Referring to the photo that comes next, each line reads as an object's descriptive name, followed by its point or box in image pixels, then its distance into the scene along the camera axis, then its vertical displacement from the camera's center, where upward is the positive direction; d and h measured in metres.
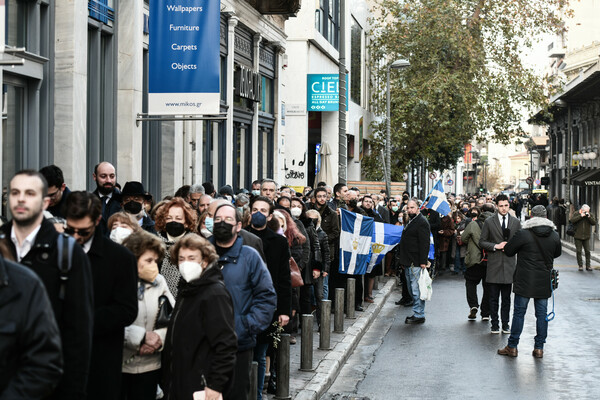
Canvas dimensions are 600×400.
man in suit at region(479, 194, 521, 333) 13.73 -1.01
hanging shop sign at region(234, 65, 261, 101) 23.73 +2.47
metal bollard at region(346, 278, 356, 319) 14.91 -1.71
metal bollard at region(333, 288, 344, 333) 13.08 -1.70
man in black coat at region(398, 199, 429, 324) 15.23 -1.07
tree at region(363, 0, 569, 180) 42.72 +5.18
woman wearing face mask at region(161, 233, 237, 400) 5.60 -0.85
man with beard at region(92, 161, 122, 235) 9.84 -0.08
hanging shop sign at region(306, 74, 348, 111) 34.03 +3.14
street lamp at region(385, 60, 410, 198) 33.59 +2.02
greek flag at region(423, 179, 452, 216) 20.27 -0.36
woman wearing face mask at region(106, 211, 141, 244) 6.66 -0.30
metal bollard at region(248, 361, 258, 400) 7.64 -1.54
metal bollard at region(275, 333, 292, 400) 8.84 -1.67
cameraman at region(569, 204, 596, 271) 26.00 -1.10
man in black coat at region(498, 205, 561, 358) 11.78 -1.03
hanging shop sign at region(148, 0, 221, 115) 14.83 +1.89
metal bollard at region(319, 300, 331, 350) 11.55 -1.71
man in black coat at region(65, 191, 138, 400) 5.23 -0.59
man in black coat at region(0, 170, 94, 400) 4.34 -0.48
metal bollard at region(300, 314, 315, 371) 10.18 -1.66
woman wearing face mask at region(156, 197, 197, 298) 7.98 -0.30
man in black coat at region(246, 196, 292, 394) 8.08 -0.76
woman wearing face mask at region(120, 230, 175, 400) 6.00 -0.89
